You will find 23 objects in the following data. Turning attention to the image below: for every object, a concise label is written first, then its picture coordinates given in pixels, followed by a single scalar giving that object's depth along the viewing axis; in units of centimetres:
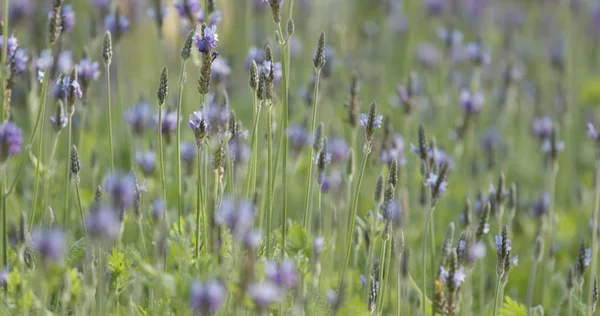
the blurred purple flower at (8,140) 272
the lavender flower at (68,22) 304
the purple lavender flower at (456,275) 277
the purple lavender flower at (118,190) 261
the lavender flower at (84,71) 299
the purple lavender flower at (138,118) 312
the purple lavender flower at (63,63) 300
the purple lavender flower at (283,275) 260
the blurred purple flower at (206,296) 257
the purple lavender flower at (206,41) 276
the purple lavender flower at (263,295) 257
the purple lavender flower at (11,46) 283
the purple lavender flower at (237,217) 259
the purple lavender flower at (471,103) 329
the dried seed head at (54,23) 280
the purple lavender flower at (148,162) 308
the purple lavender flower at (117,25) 312
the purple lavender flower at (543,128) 332
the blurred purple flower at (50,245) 256
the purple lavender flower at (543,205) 306
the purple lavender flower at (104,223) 257
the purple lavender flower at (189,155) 310
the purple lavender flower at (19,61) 287
